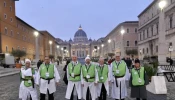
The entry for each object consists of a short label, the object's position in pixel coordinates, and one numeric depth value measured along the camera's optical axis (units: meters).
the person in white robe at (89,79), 4.90
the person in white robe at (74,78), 4.93
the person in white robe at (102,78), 5.05
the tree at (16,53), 28.84
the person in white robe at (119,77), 4.98
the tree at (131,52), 38.38
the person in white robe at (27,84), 4.62
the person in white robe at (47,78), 4.85
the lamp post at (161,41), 12.05
